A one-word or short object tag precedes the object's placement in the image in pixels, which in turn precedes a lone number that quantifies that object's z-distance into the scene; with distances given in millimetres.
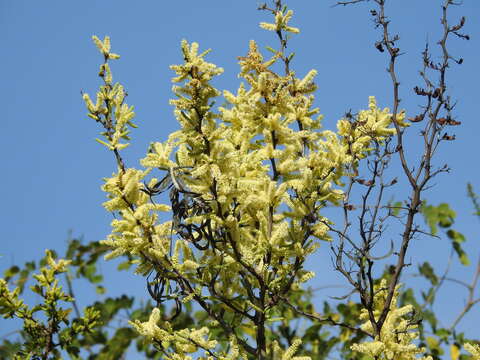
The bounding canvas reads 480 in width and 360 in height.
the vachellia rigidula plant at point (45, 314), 8250
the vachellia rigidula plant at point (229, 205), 6352
